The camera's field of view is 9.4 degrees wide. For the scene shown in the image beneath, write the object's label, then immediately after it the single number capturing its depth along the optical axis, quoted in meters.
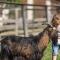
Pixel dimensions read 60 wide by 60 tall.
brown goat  9.49
